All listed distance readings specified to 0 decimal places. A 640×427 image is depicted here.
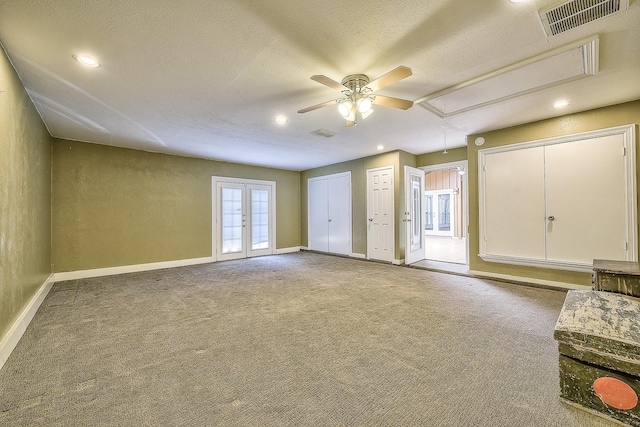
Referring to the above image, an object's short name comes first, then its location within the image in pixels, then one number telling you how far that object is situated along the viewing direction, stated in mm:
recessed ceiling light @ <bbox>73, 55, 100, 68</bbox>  2322
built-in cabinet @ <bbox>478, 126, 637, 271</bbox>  3432
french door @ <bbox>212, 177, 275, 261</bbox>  6574
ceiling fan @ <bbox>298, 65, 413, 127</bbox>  2619
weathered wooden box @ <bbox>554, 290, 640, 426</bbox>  1427
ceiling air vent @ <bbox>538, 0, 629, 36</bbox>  1819
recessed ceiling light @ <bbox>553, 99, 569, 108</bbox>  3354
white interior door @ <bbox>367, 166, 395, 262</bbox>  5961
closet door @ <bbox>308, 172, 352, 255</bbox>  7008
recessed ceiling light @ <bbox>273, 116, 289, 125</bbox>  3769
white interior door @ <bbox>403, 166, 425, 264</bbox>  5961
